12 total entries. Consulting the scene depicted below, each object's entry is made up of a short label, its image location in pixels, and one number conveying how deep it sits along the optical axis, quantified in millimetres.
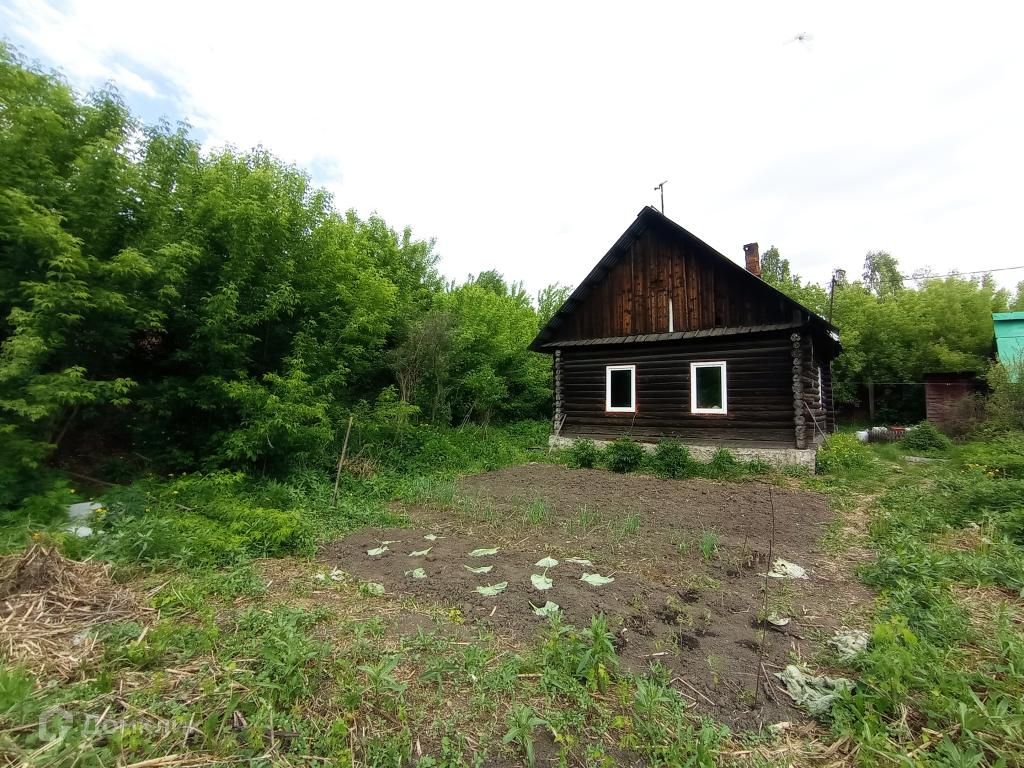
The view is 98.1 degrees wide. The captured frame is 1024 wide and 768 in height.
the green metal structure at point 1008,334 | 15852
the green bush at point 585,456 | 11906
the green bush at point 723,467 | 10191
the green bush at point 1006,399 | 11969
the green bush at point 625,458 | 11289
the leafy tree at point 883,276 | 31344
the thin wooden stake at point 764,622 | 2840
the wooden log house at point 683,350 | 10727
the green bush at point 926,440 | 13344
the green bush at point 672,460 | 10531
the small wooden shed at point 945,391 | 17000
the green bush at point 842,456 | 10130
